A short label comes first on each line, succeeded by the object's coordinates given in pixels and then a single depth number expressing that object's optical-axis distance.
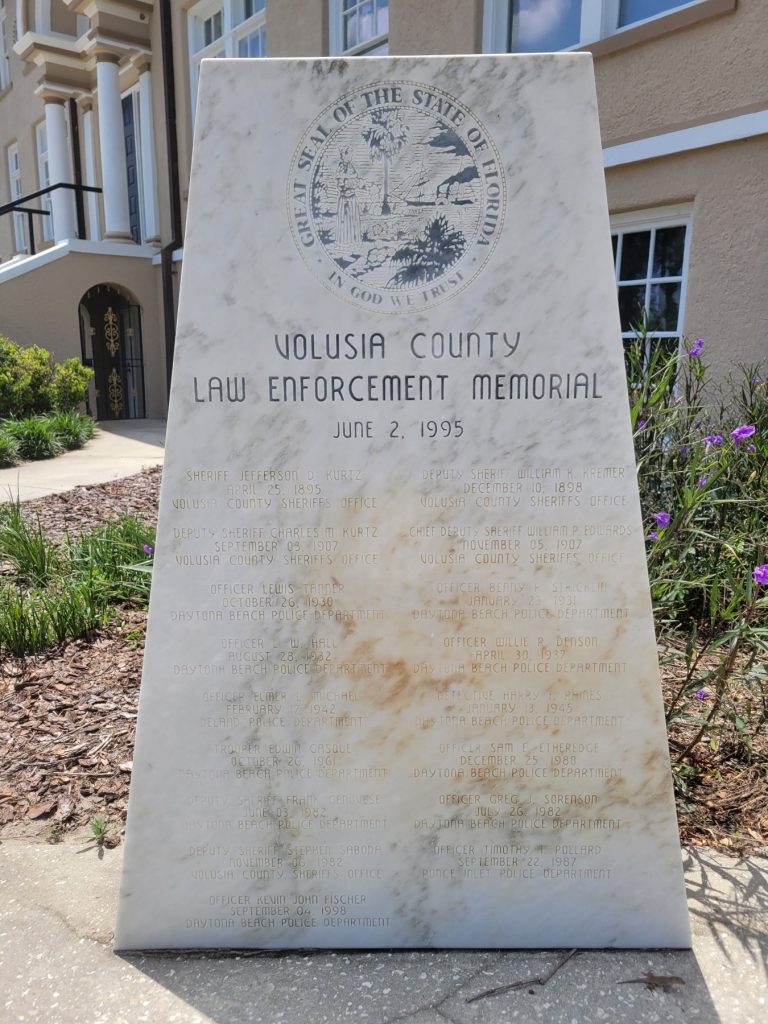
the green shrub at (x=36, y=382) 10.16
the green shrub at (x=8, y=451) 8.53
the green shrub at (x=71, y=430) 9.65
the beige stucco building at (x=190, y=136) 5.27
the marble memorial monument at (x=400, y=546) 1.77
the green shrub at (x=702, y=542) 2.46
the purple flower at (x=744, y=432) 2.62
